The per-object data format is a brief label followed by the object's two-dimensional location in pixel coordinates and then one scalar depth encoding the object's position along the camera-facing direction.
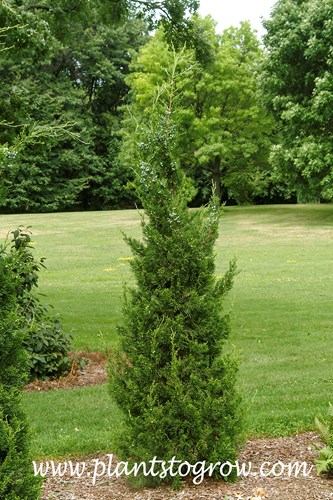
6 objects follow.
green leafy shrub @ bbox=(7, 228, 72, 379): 8.36
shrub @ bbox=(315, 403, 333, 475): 4.32
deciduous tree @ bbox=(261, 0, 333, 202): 30.08
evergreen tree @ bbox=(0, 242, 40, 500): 3.40
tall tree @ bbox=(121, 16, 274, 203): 37.81
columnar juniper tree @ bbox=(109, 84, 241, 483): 4.21
